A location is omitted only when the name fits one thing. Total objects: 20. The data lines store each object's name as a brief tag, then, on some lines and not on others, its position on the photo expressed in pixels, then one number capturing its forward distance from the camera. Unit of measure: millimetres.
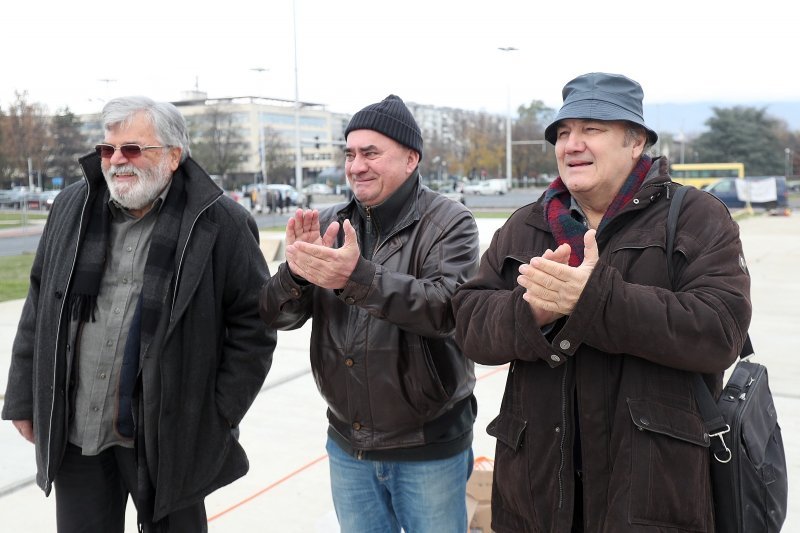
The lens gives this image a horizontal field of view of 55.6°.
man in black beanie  2363
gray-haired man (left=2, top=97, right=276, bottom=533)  2529
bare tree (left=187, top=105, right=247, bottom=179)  61469
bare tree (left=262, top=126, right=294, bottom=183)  71562
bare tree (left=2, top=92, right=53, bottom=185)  49719
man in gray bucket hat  1772
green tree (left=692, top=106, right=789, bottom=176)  67562
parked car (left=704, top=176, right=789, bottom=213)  34938
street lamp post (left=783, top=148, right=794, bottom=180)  70906
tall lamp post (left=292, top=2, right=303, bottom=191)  29372
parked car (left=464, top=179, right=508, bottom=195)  58781
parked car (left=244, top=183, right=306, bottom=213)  38928
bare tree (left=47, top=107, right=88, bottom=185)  58938
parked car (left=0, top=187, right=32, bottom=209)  45050
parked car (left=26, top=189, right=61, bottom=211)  44625
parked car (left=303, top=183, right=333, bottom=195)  64613
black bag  1815
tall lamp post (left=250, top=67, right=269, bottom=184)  44934
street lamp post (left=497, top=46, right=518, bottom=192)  39059
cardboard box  3170
